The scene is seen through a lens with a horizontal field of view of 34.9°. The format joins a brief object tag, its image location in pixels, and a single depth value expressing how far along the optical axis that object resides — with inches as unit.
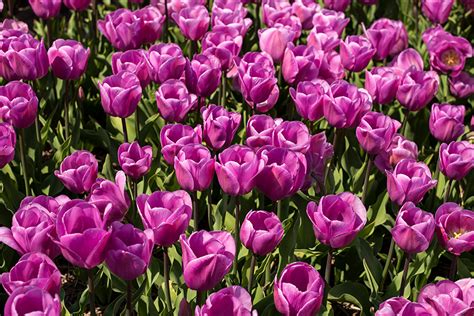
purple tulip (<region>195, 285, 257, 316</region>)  69.7
